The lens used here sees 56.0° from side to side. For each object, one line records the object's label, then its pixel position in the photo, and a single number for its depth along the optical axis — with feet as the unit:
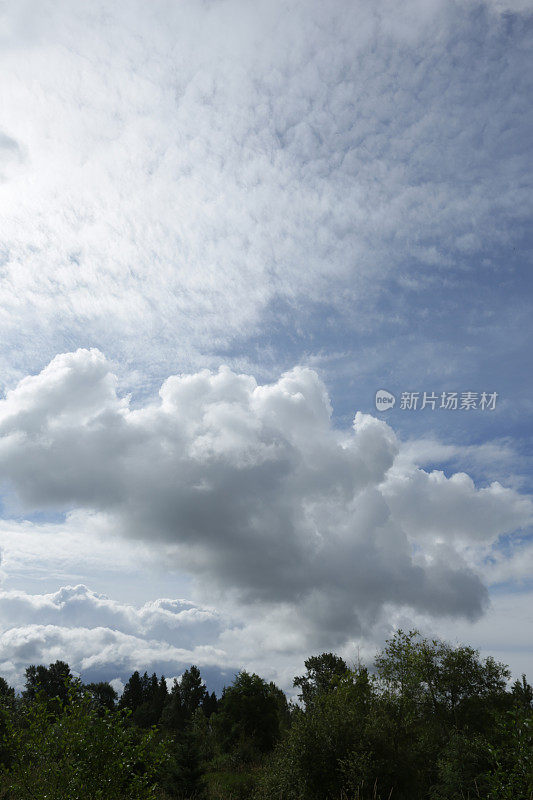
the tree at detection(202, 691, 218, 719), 366.12
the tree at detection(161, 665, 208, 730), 314.35
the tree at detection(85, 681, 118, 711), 355.93
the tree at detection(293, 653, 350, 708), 289.12
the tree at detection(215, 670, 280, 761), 196.13
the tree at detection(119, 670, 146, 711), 377.71
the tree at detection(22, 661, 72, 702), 342.64
